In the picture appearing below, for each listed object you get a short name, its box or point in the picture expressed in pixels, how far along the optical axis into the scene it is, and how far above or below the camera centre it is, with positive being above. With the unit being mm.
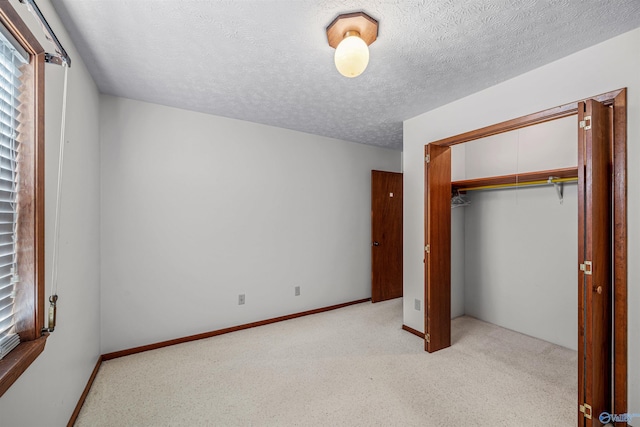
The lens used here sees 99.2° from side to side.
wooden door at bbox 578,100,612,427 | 1578 -329
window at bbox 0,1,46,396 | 1106 +91
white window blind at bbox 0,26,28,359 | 1085 +161
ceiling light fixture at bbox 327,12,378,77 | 1447 +988
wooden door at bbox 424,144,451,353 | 2688 -345
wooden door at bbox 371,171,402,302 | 4211 -352
